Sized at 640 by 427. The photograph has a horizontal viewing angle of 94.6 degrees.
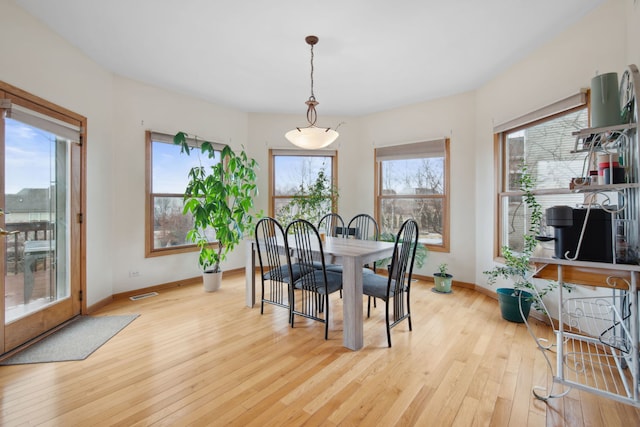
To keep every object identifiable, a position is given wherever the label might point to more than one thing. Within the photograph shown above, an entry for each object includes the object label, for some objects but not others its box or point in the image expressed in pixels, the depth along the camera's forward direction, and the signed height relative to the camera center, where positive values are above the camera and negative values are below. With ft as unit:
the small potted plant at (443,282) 12.64 -2.87
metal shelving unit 4.93 -0.86
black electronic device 5.22 -0.32
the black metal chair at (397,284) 7.95 -2.00
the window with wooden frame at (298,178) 16.07 +2.13
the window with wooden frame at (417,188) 14.25 +1.38
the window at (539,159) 8.80 +1.88
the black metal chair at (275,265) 9.39 -1.65
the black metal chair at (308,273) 8.29 -1.67
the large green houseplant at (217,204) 12.36 +0.52
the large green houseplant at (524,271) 9.16 -1.84
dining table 7.68 -1.89
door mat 7.34 -3.44
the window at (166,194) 12.82 +1.00
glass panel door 7.63 -0.30
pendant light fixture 9.41 +2.60
